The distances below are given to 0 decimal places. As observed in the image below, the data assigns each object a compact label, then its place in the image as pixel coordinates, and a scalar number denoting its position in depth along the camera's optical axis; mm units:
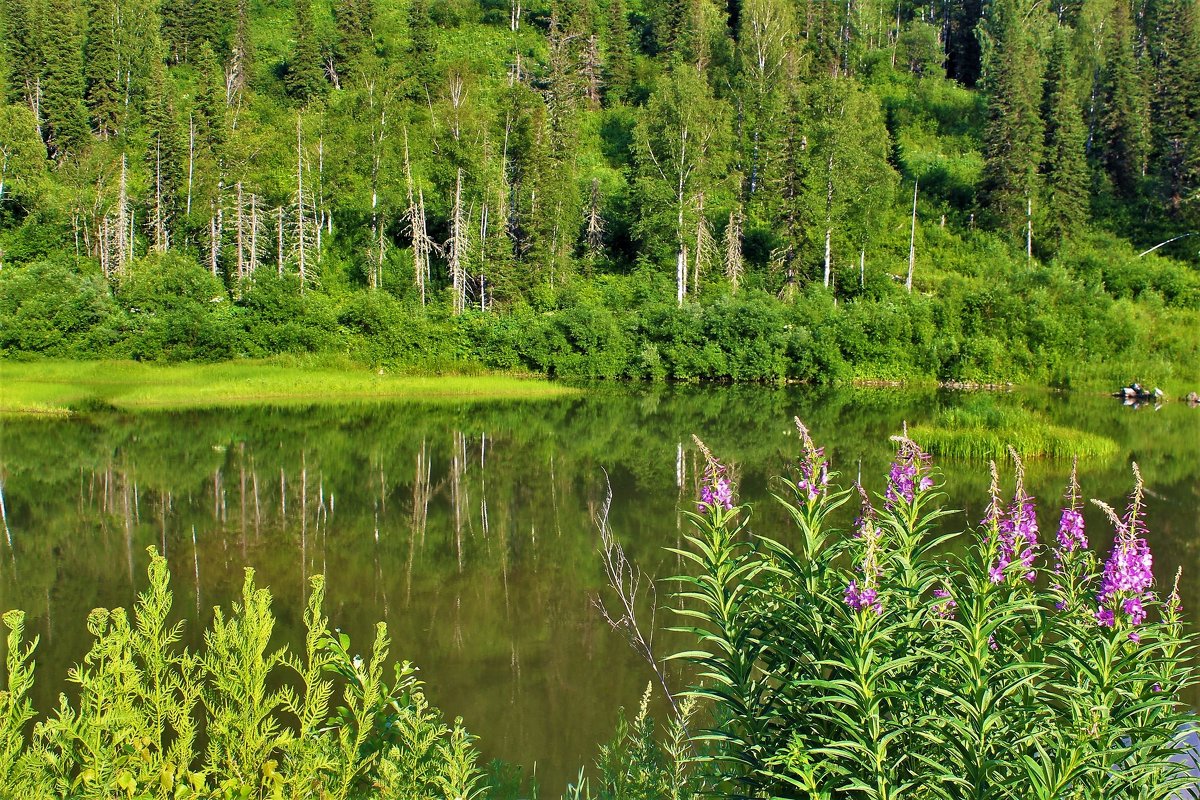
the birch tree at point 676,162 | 45625
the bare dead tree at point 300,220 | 42625
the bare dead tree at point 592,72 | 64500
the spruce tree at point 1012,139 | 47438
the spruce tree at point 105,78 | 58875
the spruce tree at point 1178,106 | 46969
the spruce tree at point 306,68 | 60500
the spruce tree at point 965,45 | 70500
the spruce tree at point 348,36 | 64438
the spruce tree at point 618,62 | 64812
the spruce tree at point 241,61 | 61406
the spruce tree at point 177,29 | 69438
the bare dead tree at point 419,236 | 45000
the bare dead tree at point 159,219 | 48938
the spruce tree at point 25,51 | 59000
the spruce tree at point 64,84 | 55656
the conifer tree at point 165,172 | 50188
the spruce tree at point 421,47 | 56759
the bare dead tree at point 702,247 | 46094
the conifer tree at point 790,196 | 45281
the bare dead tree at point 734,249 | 46656
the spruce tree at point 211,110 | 50812
